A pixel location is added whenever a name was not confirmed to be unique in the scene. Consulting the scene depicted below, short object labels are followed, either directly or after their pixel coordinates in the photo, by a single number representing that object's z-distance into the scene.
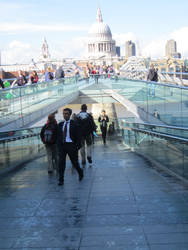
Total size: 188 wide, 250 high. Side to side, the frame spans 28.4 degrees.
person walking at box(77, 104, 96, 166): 7.73
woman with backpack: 6.91
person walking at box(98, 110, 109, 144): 13.51
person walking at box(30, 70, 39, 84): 12.93
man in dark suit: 5.94
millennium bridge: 3.53
